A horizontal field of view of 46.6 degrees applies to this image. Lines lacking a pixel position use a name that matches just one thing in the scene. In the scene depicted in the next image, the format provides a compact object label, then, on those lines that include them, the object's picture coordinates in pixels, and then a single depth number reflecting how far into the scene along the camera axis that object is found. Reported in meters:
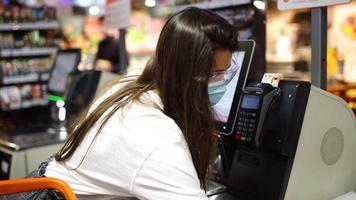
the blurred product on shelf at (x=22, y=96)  4.75
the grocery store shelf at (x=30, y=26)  4.72
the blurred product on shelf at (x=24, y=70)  4.77
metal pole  1.56
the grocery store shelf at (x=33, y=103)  4.92
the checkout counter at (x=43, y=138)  2.35
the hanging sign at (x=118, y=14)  2.84
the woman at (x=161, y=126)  1.02
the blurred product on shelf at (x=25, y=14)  4.74
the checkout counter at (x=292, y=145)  1.22
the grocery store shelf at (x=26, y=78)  4.75
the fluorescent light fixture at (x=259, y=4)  1.93
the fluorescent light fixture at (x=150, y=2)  3.09
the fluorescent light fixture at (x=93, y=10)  5.97
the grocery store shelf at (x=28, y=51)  4.75
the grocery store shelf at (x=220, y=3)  2.00
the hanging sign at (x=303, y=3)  1.42
